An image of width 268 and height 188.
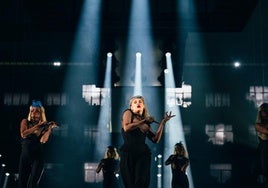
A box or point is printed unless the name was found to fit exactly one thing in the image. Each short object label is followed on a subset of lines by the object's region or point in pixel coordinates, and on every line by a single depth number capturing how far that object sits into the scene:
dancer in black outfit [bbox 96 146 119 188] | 9.80
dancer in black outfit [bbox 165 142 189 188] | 8.95
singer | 5.11
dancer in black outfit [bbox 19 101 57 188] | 5.80
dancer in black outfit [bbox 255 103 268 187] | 5.77
